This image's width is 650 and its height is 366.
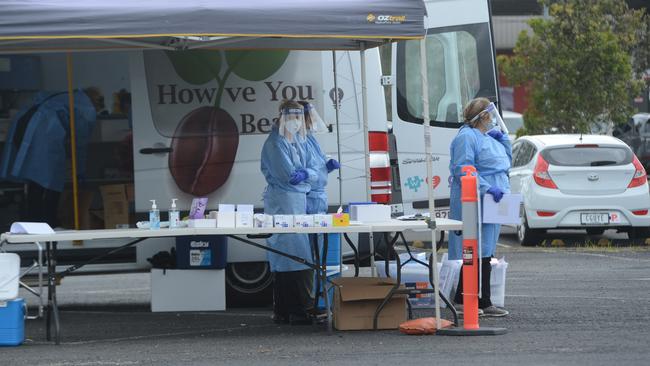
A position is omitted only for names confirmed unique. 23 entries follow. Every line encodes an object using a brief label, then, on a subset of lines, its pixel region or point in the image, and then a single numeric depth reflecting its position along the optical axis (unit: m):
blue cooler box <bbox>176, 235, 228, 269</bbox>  21.42
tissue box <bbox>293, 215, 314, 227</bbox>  18.61
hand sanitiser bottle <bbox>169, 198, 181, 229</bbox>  18.69
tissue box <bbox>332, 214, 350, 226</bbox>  18.59
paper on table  18.00
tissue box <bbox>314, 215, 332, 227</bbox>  18.66
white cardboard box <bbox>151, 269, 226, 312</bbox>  21.39
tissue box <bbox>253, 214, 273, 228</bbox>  18.58
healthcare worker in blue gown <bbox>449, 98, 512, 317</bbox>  20.34
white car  33.16
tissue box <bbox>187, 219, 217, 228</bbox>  18.50
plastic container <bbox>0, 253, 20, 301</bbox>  17.98
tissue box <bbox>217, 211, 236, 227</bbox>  18.50
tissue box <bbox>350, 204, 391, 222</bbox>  19.27
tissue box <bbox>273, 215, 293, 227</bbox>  18.58
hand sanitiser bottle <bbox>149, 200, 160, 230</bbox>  18.66
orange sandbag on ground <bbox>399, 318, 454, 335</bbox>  18.55
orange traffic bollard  18.48
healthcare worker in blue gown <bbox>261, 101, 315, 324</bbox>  19.77
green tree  50.09
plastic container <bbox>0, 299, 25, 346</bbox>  18.09
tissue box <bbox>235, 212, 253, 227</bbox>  18.53
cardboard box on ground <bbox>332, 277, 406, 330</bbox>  19.20
